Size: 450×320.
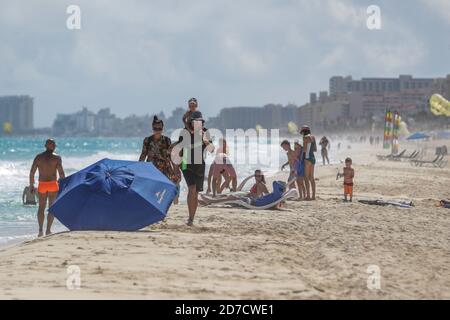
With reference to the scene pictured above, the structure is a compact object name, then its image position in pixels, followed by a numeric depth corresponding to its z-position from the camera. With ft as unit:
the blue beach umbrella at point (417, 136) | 149.79
